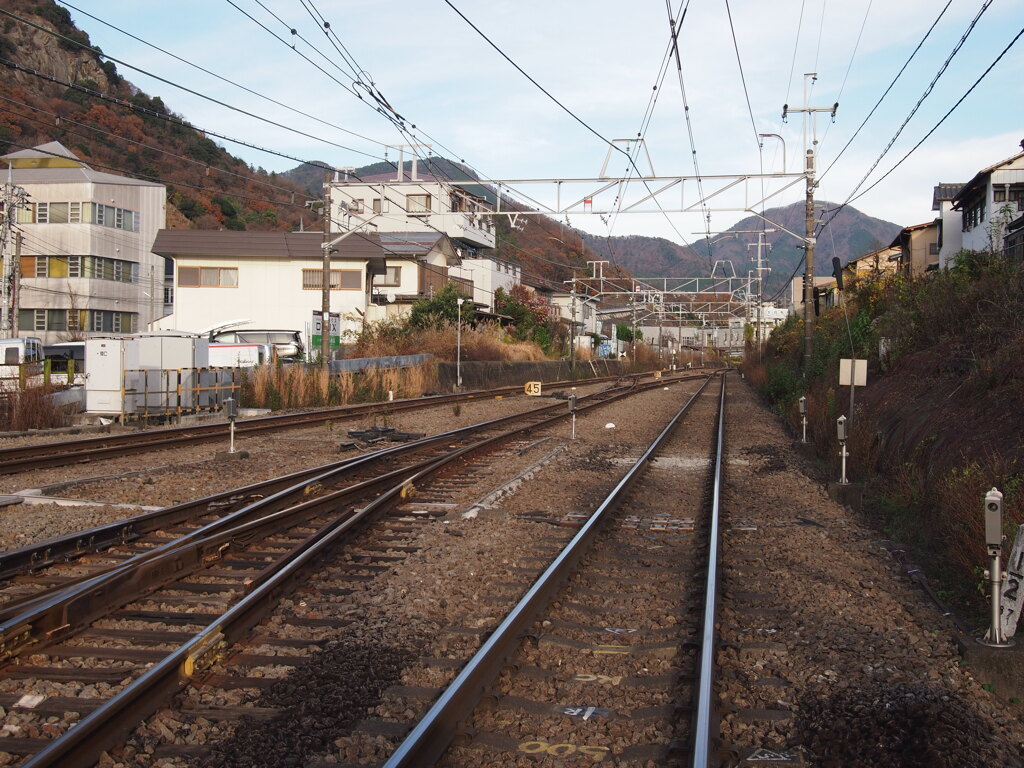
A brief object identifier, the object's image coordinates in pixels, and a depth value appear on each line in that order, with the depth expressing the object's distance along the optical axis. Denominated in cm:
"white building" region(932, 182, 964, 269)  4166
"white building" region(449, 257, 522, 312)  5606
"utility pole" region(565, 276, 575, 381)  5038
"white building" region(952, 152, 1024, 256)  3262
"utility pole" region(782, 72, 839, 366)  2565
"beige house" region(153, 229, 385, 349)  4175
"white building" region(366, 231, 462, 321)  4428
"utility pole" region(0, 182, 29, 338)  3259
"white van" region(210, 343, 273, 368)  2742
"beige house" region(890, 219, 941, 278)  4866
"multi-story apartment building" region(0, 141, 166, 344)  4641
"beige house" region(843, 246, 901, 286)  3225
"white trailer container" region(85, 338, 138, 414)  1844
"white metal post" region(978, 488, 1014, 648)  523
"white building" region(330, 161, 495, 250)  6062
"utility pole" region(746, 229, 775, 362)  5186
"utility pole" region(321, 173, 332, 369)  2536
